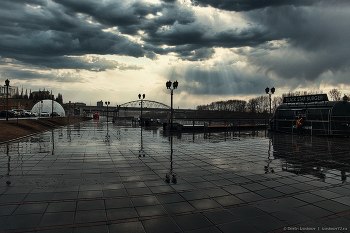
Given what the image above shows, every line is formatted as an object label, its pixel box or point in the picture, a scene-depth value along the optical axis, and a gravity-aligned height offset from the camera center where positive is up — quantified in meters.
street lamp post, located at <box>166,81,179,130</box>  29.06 +3.92
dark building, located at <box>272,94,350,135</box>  23.89 +0.12
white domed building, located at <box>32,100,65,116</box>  108.62 +3.01
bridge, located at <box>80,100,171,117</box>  180.31 +5.03
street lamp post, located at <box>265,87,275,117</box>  32.38 +3.70
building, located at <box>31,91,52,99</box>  188.49 +15.37
